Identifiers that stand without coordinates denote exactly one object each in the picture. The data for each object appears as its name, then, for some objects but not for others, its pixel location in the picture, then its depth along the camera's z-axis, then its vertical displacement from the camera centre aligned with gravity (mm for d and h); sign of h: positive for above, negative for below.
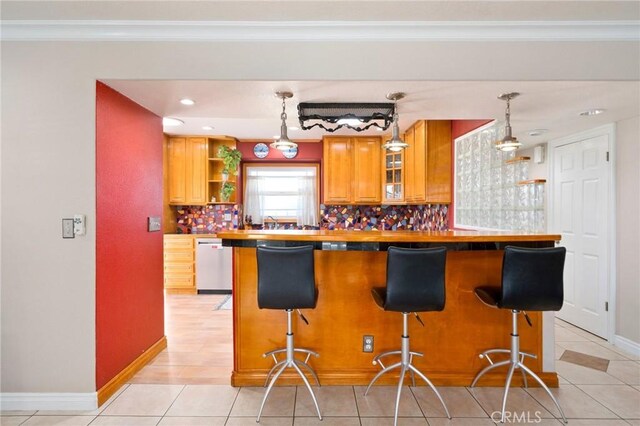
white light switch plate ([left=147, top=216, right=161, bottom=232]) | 2840 -106
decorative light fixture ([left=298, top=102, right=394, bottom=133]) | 2656 +830
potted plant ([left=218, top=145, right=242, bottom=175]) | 5098 +862
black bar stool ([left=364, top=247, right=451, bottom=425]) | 2033 -435
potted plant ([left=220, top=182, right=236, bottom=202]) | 5189 +348
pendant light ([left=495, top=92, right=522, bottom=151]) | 2464 +558
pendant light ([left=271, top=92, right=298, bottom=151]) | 2588 +568
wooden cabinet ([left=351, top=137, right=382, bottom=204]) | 5219 +688
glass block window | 3529 +258
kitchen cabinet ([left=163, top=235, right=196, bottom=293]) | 4961 -793
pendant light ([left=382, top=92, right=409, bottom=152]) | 2603 +632
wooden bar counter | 2473 -887
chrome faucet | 5668 -204
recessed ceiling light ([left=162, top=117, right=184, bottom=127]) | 4180 +1202
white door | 3299 -151
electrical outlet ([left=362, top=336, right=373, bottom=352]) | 2484 -1021
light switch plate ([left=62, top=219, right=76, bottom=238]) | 2162 -113
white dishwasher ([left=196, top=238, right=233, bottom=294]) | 4918 -820
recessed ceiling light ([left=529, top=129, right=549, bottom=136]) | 3476 +877
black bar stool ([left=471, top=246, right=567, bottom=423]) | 2051 -436
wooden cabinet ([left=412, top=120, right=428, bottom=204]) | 4297 +690
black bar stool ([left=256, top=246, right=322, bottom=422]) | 2082 -433
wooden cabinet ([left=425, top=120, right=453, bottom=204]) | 4320 +662
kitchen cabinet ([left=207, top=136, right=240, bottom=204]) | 5293 +608
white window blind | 5734 +295
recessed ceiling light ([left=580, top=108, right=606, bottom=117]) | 2801 +883
